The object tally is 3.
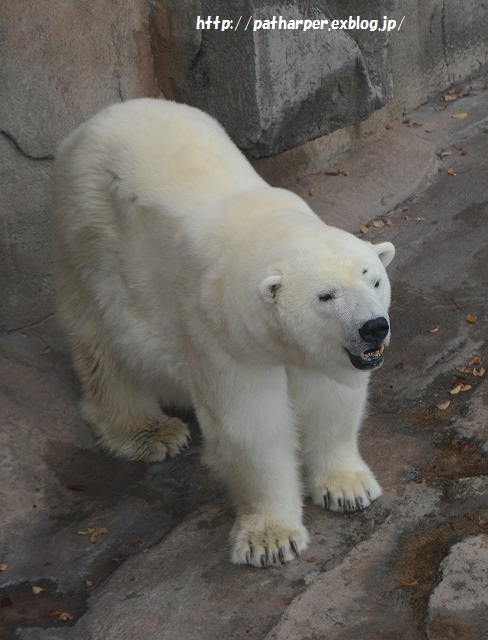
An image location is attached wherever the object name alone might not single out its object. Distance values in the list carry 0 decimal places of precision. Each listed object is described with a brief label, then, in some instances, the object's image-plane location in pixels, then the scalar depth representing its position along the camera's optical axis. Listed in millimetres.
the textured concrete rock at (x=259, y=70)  9961
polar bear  6016
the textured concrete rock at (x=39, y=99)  9289
